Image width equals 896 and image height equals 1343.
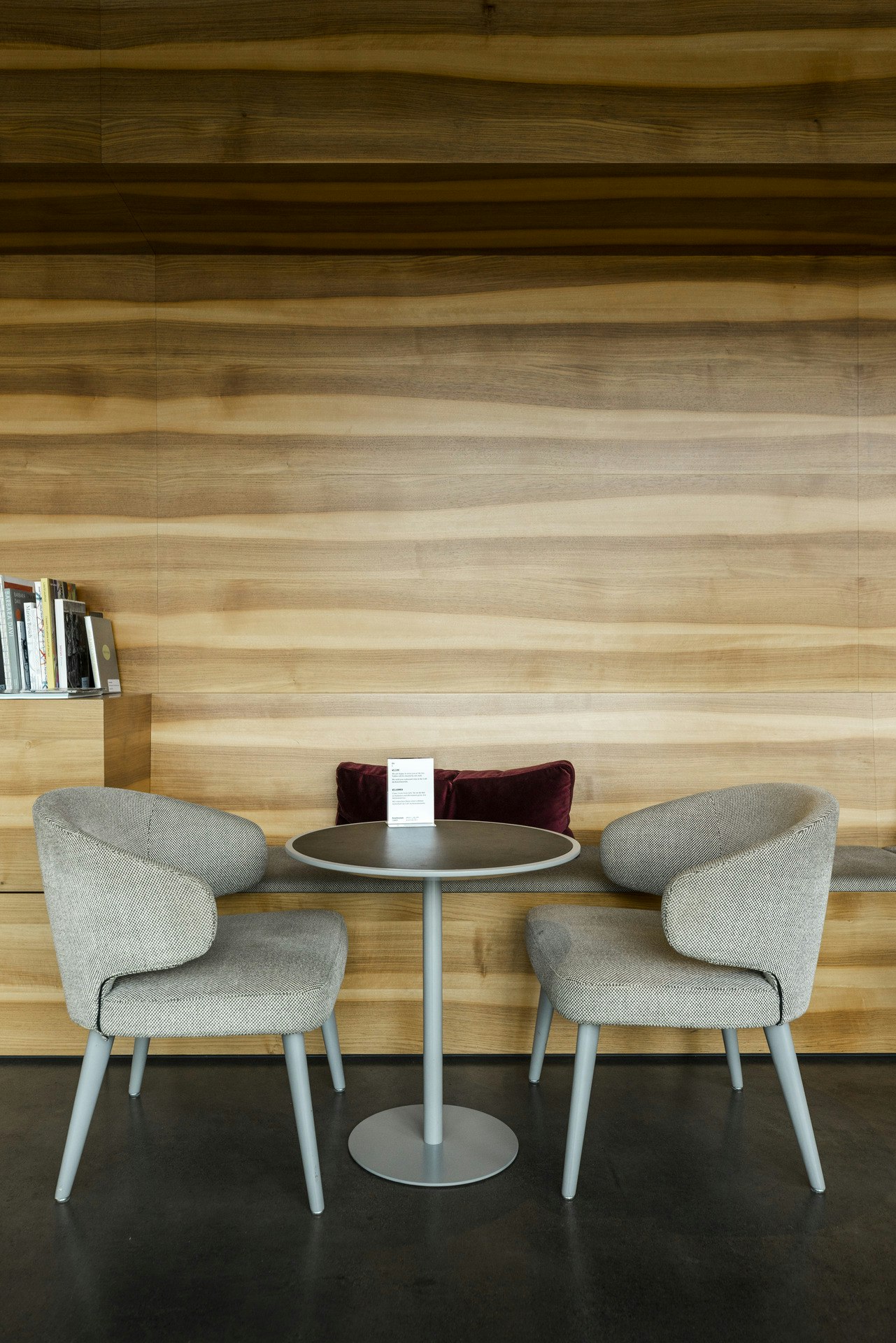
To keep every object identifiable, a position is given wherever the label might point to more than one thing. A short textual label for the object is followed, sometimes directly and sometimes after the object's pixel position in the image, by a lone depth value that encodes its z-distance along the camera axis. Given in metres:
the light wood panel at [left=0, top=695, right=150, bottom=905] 2.81
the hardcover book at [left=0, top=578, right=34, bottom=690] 2.92
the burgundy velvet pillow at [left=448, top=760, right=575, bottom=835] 3.01
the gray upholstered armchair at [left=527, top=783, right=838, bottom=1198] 2.04
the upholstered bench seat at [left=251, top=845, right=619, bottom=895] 2.82
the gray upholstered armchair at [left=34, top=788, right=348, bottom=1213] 1.98
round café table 2.06
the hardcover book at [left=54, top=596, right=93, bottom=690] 2.99
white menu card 2.52
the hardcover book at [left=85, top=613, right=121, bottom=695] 3.17
